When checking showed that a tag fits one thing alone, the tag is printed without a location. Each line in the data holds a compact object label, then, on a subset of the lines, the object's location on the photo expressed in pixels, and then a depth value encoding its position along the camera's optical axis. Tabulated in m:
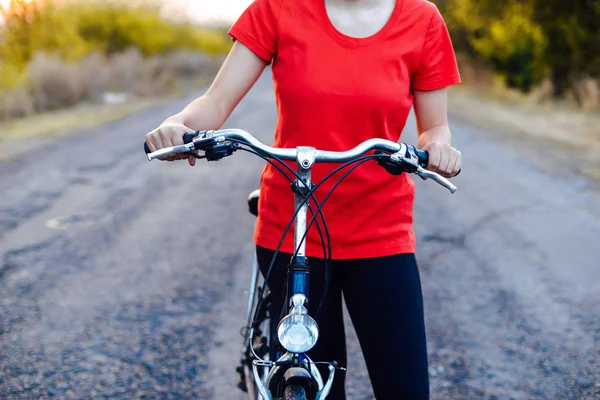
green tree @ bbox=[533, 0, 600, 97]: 16.83
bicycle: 2.56
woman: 2.75
